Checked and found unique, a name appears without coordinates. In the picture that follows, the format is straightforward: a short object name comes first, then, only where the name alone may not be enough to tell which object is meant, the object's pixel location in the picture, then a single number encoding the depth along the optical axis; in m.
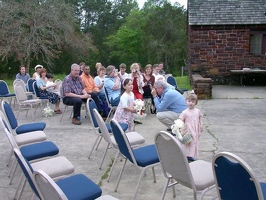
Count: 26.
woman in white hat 7.64
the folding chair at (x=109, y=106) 5.97
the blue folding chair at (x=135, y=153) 2.75
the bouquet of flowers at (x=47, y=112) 6.89
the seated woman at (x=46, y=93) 7.15
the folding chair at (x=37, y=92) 7.16
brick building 12.11
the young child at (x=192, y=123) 3.43
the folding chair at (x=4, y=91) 8.10
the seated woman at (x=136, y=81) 6.39
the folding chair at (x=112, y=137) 3.30
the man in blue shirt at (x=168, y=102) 4.51
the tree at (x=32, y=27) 18.33
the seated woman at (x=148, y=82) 6.97
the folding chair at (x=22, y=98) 6.69
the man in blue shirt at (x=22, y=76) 9.23
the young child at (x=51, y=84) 7.20
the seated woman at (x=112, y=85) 6.03
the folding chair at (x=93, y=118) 3.97
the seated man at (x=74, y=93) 6.04
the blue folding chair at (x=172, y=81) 7.88
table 11.40
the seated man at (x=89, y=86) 6.50
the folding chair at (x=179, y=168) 2.23
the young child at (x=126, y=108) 4.39
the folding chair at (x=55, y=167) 2.60
